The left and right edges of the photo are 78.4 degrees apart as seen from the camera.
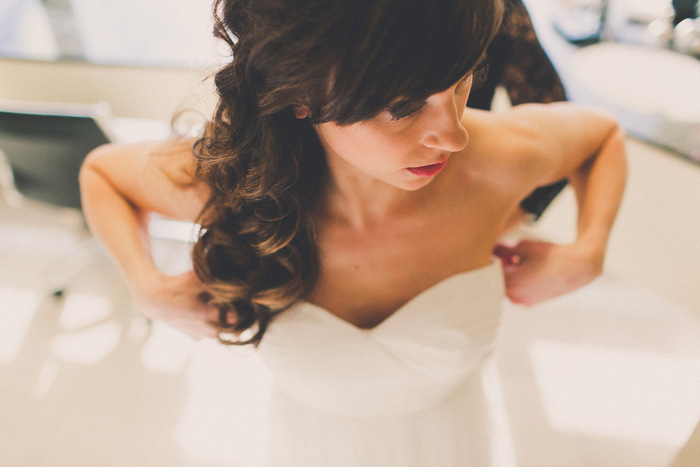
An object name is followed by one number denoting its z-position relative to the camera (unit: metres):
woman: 0.73
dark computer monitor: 1.45
